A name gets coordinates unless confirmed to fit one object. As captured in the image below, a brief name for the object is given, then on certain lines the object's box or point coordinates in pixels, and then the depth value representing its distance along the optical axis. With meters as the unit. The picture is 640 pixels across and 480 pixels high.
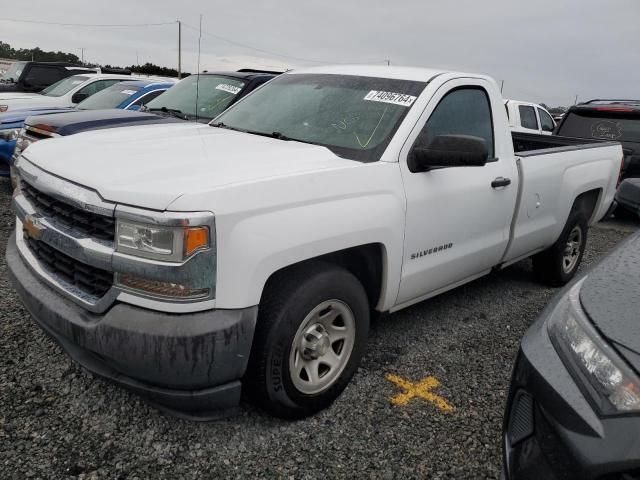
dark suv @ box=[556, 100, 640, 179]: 7.70
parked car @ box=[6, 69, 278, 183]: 5.36
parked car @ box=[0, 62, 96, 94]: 14.10
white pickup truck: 2.08
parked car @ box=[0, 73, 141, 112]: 8.92
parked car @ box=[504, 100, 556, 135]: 10.72
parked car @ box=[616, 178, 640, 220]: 2.65
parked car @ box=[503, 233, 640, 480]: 1.46
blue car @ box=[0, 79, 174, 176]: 6.71
